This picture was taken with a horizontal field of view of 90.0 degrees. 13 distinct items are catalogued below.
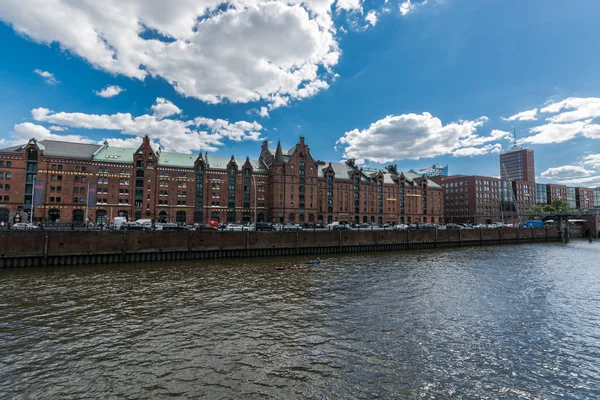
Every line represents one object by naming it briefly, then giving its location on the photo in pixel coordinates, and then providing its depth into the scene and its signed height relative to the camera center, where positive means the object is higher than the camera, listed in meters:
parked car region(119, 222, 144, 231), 46.13 -1.71
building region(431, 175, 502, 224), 148.00 +9.56
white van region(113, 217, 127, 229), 47.59 -1.07
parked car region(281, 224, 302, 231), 56.10 -2.13
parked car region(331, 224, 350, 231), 63.77 -2.13
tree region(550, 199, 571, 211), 155.27 +7.04
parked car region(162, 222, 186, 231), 46.59 -1.74
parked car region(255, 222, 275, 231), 55.09 -1.89
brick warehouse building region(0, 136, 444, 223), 77.69 +9.43
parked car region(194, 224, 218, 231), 51.76 -1.87
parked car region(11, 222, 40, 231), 41.81 -1.55
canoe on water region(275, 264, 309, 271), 35.47 -5.99
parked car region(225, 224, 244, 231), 49.47 -2.00
